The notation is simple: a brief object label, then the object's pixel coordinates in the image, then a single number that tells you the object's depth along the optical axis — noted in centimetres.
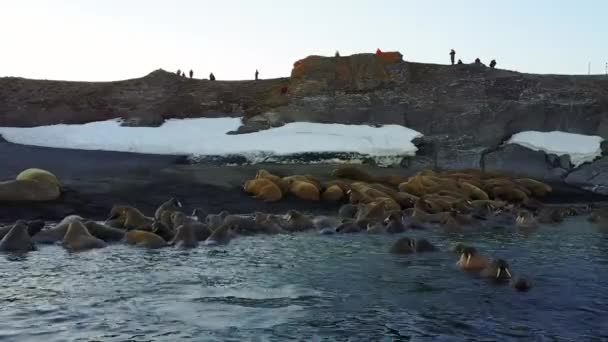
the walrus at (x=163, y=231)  1369
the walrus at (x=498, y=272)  1020
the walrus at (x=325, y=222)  1606
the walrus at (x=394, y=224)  1573
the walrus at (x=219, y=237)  1355
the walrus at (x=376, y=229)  1555
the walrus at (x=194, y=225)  1376
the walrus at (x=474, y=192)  2272
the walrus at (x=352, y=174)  2420
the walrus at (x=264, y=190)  2022
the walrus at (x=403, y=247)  1275
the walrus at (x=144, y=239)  1297
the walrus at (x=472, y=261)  1096
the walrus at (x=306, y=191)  2070
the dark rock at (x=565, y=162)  2894
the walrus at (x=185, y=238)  1313
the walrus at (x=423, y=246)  1288
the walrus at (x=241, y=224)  1505
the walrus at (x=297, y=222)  1578
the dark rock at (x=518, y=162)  2895
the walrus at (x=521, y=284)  959
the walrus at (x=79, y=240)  1255
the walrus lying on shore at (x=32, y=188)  1716
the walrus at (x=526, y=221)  1758
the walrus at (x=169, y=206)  1651
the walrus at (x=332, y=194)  2086
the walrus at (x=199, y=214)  1659
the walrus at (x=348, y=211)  1823
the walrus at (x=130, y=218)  1484
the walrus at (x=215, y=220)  1488
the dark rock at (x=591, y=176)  2725
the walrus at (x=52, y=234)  1323
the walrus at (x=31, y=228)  1303
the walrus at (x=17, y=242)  1216
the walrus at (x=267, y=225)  1533
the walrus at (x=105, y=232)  1368
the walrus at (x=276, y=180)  2097
